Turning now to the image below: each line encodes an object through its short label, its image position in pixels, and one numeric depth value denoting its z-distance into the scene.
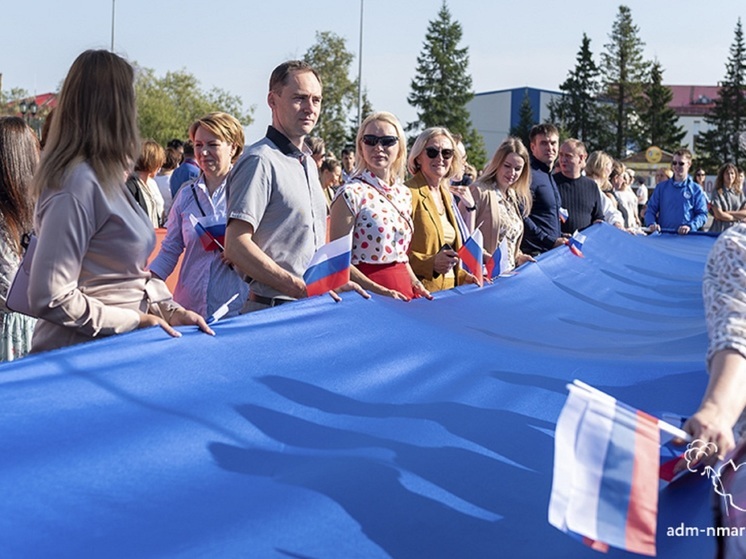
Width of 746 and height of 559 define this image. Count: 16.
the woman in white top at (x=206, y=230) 5.03
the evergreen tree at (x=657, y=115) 84.44
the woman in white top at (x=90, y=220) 2.95
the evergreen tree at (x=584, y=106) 85.38
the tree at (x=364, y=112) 63.05
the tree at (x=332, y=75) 58.47
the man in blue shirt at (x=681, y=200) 13.11
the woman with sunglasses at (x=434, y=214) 5.88
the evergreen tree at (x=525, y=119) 92.62
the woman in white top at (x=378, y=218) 5.26
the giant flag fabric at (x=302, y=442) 2.38
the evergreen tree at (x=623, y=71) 83.12
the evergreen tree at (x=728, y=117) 84.50
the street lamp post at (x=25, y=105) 44.50
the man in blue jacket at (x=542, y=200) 8.31
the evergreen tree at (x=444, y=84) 82.19
